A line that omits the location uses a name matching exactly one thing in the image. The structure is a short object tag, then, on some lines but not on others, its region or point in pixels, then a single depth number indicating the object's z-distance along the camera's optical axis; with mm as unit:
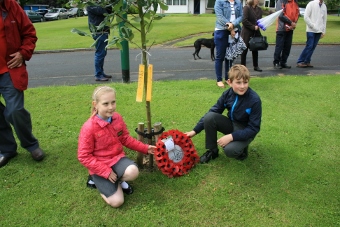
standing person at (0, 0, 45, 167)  3105
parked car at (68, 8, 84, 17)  42162
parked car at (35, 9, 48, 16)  40012
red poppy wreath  3133
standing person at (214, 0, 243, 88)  5793
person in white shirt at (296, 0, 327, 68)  7609
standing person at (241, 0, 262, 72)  7234
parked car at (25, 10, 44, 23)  35531
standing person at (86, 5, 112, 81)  6023
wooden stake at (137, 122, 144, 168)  3251
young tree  2623
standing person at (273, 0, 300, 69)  7346
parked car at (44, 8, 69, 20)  38509
